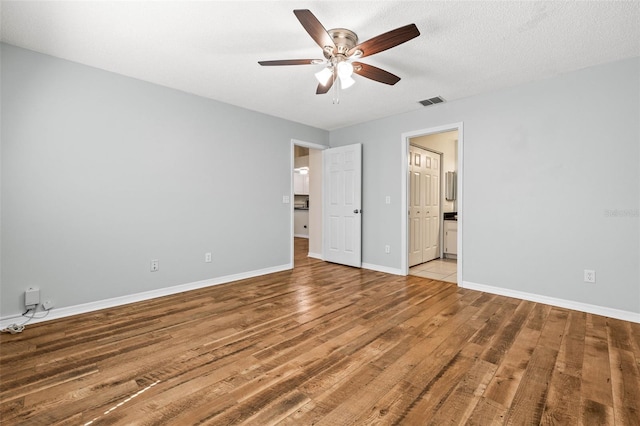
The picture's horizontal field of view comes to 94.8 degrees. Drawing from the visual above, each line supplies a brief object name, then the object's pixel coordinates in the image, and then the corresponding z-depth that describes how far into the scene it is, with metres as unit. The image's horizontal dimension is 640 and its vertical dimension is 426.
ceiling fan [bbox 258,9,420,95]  1.96
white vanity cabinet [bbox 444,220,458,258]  5.83
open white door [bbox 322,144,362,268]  4.99
